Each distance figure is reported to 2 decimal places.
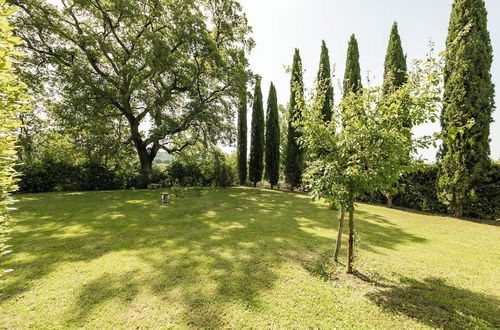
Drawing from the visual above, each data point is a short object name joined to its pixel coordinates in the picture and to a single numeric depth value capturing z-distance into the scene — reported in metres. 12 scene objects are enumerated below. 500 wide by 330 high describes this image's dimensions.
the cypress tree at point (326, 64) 15.09
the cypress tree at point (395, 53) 11.93
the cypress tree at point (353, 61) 13.84
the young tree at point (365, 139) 3.37
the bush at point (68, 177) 12.38
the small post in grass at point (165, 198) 9.92
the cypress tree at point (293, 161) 16.36
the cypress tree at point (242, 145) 19.44
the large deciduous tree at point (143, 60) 12.68
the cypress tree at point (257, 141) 18.97
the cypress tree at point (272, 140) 18.23
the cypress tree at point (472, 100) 8.67
